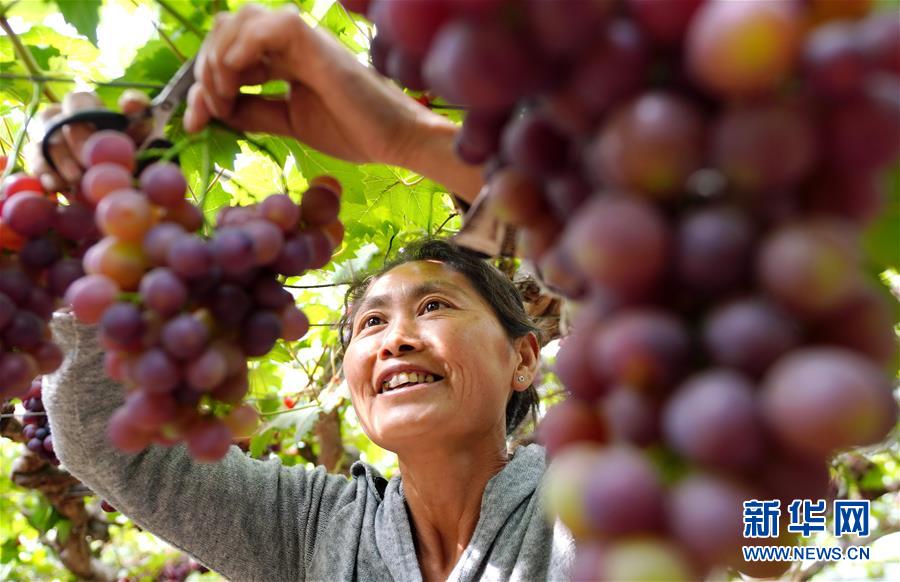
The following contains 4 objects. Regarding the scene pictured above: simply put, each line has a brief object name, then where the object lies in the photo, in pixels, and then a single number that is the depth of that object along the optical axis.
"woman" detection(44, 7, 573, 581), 1.60
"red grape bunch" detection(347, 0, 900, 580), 0.42
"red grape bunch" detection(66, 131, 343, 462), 0.69
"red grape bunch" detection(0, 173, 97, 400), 0.86
